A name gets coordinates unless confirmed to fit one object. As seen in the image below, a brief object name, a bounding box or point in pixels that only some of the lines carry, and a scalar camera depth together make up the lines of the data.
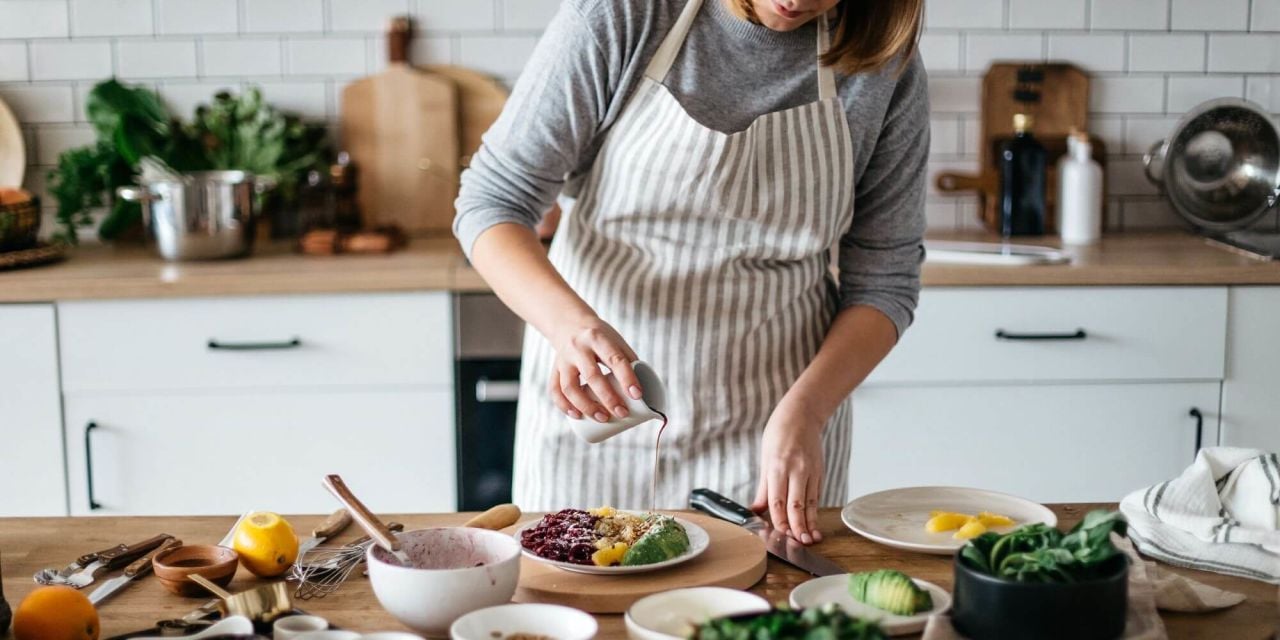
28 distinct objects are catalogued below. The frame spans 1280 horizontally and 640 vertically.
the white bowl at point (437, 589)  1.08
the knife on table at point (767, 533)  1.29
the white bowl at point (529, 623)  1.05
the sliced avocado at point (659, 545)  1.24
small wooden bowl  1.22
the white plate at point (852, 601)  1.11
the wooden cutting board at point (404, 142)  3.17
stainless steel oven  2.69
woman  1.67
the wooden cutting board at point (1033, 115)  3.24
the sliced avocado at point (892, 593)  1.12
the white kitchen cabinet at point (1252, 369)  2.73
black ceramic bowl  1.02
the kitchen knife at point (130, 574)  1.23
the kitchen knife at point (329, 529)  1.36
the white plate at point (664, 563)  1.23
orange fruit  1.07
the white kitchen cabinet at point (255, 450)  2.70
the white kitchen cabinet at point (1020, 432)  2.76
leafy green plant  3.05
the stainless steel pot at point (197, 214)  2.82
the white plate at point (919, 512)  1.36
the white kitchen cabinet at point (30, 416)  2.64
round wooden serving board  1.20
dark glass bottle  3.16
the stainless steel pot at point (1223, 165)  3.06
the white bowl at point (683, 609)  1.08
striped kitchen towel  1.29
